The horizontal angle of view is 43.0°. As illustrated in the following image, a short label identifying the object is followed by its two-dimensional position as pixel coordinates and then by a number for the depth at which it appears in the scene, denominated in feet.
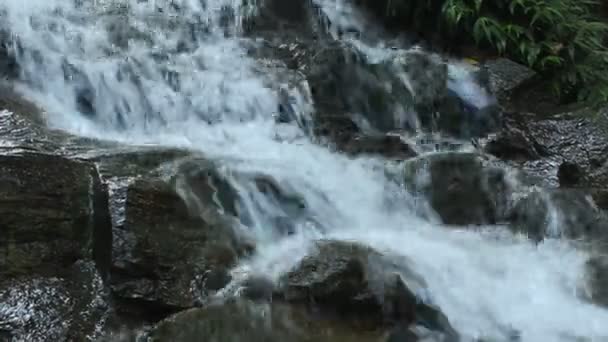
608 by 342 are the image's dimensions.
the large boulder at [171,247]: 13.20
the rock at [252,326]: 12.37
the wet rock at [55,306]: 12.08
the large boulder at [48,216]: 13.10
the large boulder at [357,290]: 13.43
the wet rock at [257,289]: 13.46
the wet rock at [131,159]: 15.01
